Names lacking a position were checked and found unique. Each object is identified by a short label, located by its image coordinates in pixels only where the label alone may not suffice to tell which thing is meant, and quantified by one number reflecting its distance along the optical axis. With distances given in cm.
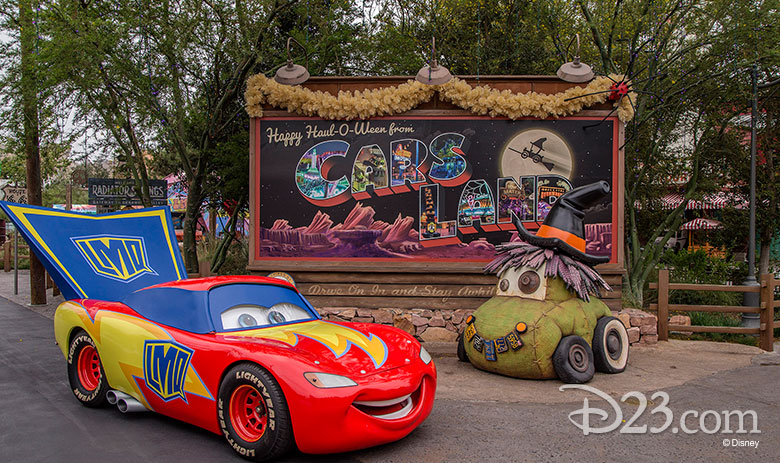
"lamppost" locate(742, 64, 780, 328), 947
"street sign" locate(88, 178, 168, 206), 1361
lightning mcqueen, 388
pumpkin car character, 643
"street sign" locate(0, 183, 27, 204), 1639
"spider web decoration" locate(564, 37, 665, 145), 850
